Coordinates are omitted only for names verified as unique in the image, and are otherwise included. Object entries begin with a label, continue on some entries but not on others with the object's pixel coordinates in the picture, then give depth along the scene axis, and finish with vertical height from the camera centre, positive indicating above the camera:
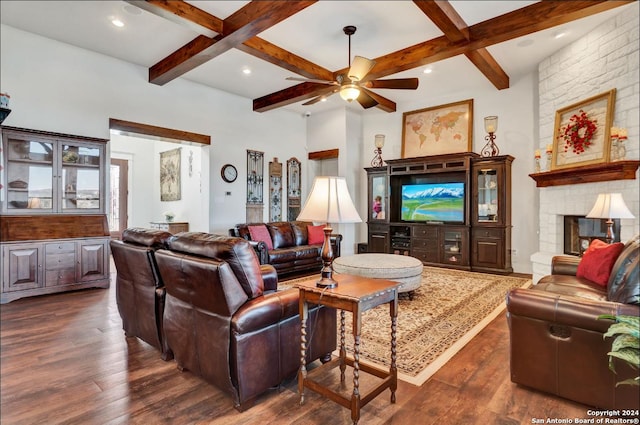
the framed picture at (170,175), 8.00 +0.91
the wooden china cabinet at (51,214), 3.98 -0.04
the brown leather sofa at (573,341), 1.77 -0.74
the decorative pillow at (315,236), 6.06 -0.44
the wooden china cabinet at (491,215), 5.57 -0.04
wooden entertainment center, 5.62 -0.07
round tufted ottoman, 3.64 -0.64
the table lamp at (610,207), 3.38 +0.06
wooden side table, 1.73 -0.57
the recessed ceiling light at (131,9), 3.56 +2.22
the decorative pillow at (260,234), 5.38 -0.37
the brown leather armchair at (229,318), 1.82 -0.63
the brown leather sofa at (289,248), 5.05 -0.60
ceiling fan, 3.78 +1.64
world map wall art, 6.29 +1.66
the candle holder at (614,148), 3.79 +0.75
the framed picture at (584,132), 4.00 +1.06
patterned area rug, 2.46 -1.07
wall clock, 6.41 +0.76
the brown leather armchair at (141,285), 2.46 -0.58
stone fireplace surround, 3.75 +0.06
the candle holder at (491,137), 5.60 +1.36
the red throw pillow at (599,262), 2.67 -0.41
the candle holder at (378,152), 6.94 +1.35
